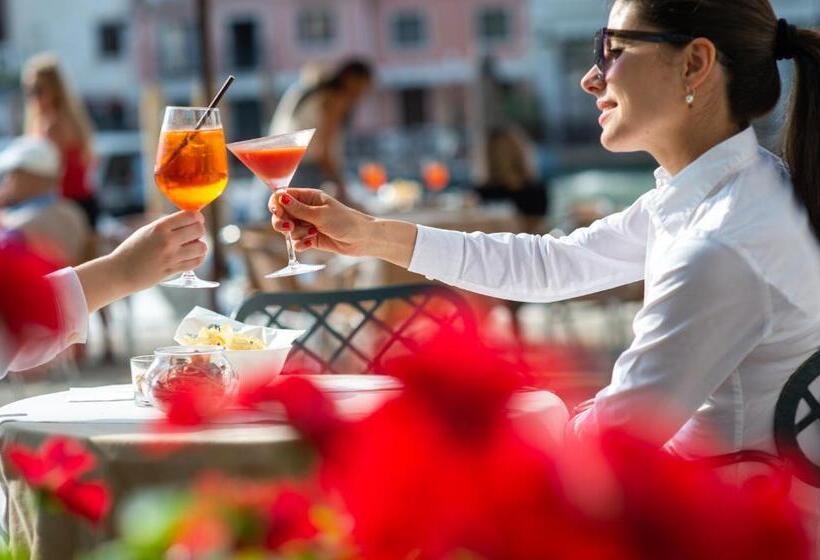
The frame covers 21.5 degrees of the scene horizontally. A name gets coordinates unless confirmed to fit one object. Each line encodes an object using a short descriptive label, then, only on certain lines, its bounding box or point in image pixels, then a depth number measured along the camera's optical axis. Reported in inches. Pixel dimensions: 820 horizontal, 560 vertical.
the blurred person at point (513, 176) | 263.1
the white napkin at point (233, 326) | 96.5
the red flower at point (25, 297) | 29.8
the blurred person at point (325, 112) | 226.8
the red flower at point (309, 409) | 30.7
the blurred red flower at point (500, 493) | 27.6
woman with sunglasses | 83.7
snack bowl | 92.9
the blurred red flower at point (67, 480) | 44.5
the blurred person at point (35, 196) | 213.0
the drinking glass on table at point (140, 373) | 93.0
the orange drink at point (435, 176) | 343.6
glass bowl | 89.5
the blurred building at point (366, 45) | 1531.7
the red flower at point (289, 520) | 30.7
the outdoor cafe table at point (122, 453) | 84.0
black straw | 97.7
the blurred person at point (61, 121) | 249.6
